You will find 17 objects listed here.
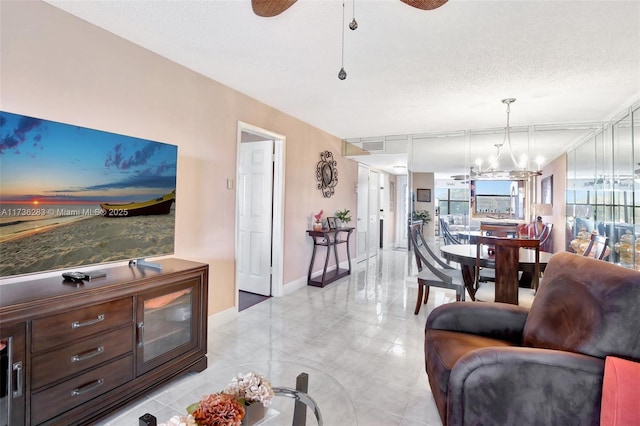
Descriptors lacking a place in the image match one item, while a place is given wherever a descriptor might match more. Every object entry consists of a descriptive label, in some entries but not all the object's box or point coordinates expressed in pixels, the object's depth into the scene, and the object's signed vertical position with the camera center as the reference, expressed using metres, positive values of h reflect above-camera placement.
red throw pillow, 1.11 -0.62
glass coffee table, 1.38 -0.88
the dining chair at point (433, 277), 3.40 -0.65
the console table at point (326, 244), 4.71 -0.41
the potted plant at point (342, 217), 5.29 +0.01
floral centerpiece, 0.97 -0.63
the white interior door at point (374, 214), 7.35 +0.09
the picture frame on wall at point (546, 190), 6.66 +0.64
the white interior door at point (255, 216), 4.25 +0.01
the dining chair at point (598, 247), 3.60 -0.31
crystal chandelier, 3.70 +0.59
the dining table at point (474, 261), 2.91 -0.41
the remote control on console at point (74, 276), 1.80 -0.36
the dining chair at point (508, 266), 2.78 -0.42
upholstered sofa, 1.26 -0.60
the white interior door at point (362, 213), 6.67 +0.11
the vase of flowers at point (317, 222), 4.80 -0.08
